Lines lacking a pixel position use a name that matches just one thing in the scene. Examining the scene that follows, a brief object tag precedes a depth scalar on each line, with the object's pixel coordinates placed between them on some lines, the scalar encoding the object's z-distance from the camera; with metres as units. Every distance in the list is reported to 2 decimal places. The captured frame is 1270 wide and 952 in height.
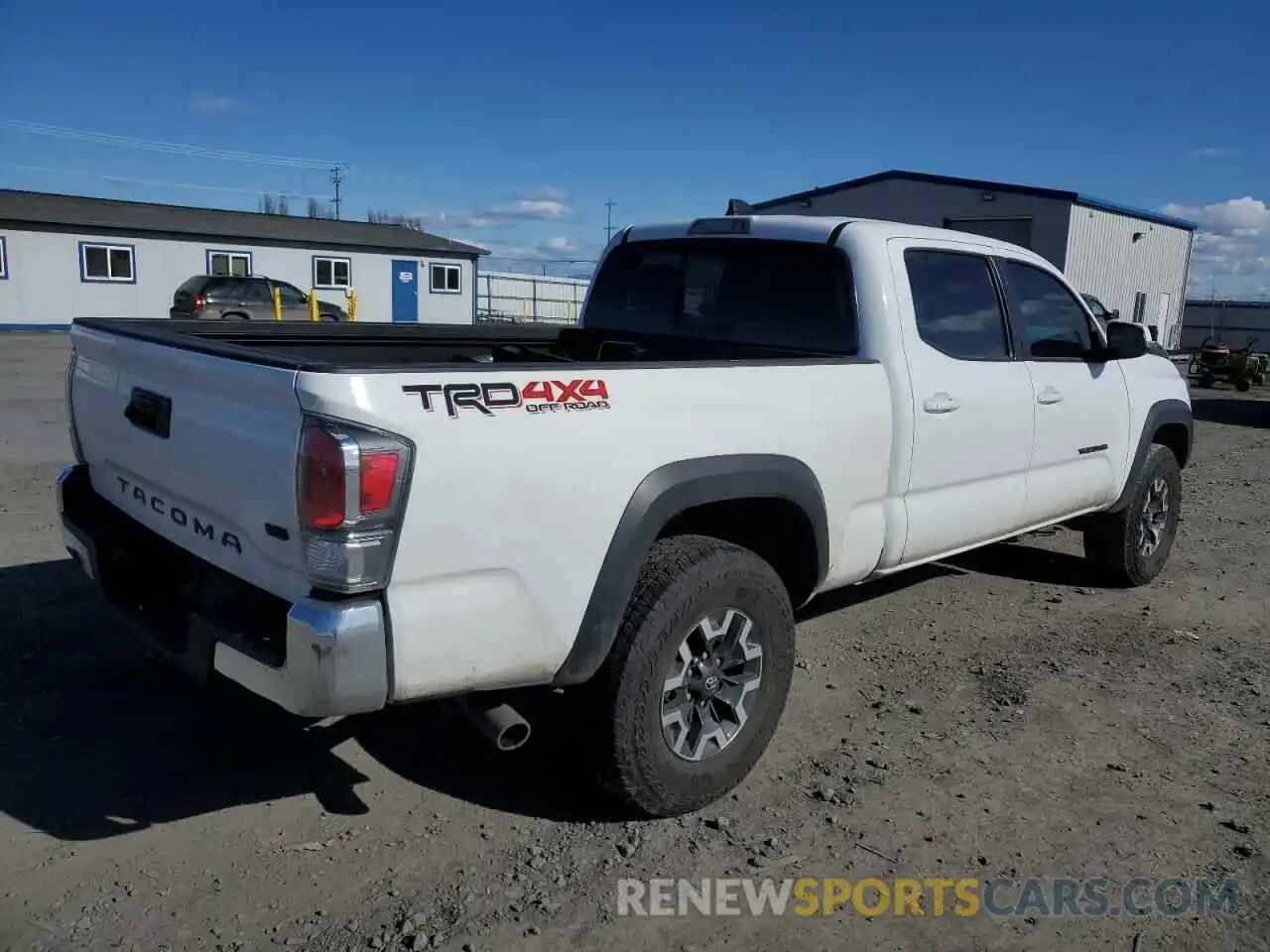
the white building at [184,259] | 27.92
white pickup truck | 2.52
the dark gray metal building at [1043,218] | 26.20
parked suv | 24.62
